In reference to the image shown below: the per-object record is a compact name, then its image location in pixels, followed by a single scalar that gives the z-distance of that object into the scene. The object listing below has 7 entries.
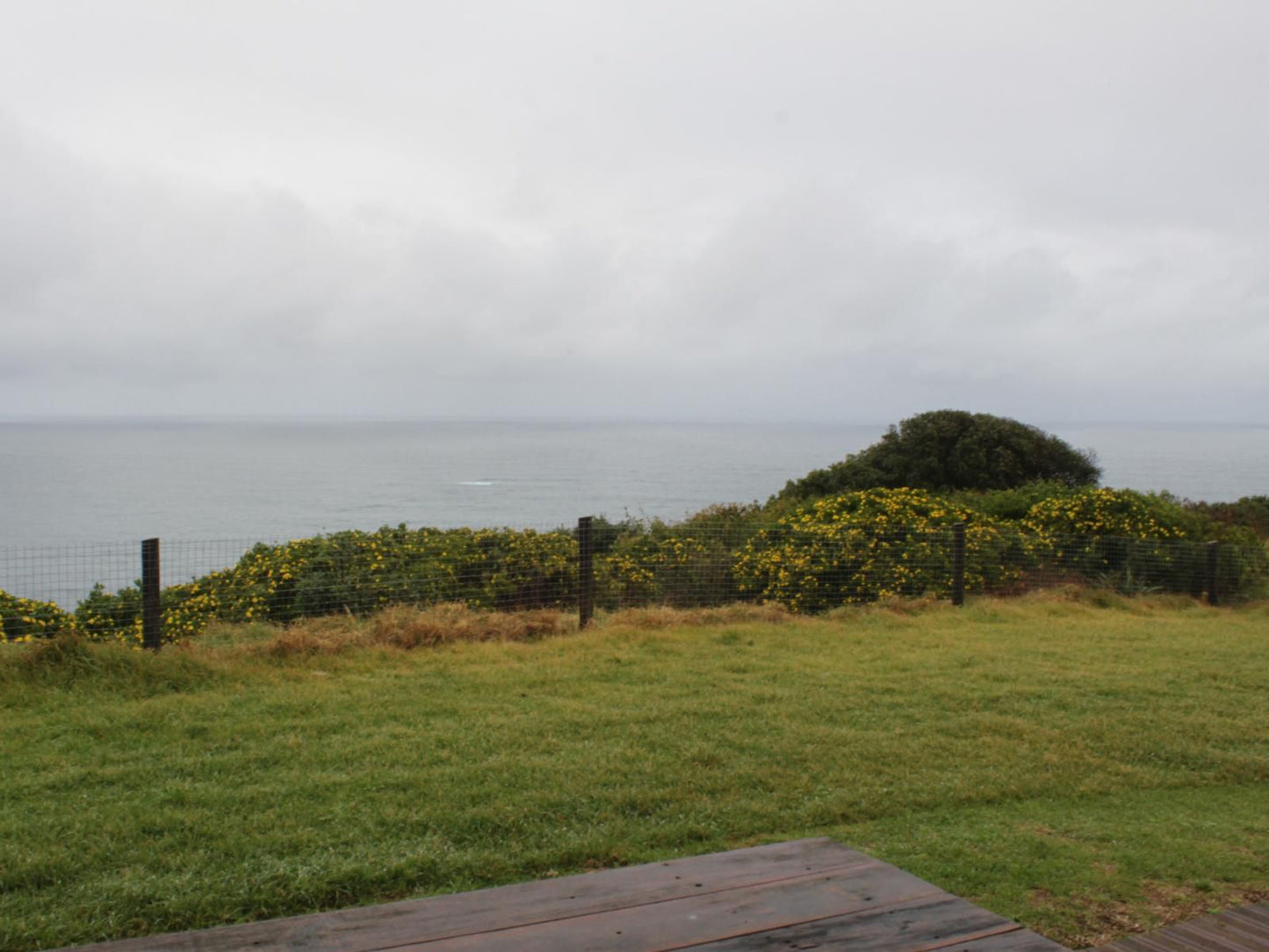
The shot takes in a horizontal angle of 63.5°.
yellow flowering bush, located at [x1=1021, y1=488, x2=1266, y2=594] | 15.34
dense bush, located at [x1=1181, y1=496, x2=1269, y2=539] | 25.61
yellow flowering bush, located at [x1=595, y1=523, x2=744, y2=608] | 13.09
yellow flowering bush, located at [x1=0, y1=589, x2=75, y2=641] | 9.41
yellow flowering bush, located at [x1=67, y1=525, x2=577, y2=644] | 11.56
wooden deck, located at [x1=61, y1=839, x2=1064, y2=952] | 2.60
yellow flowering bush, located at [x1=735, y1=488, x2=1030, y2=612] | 13.53
